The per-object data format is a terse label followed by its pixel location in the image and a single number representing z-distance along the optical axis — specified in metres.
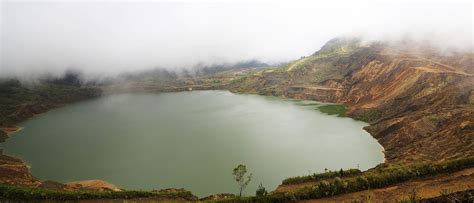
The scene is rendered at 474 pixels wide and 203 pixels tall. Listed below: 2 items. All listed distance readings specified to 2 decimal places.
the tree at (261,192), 40.67
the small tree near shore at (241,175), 45.92
